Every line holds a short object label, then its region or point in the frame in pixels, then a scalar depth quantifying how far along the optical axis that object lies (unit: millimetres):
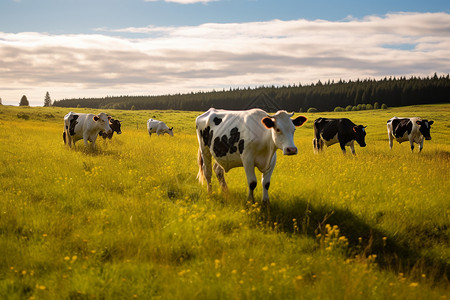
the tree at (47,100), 152400
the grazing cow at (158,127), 31422
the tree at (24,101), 120938
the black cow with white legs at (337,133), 17125
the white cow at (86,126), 16136
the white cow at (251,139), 6980
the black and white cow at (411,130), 19339
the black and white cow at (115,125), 23219
